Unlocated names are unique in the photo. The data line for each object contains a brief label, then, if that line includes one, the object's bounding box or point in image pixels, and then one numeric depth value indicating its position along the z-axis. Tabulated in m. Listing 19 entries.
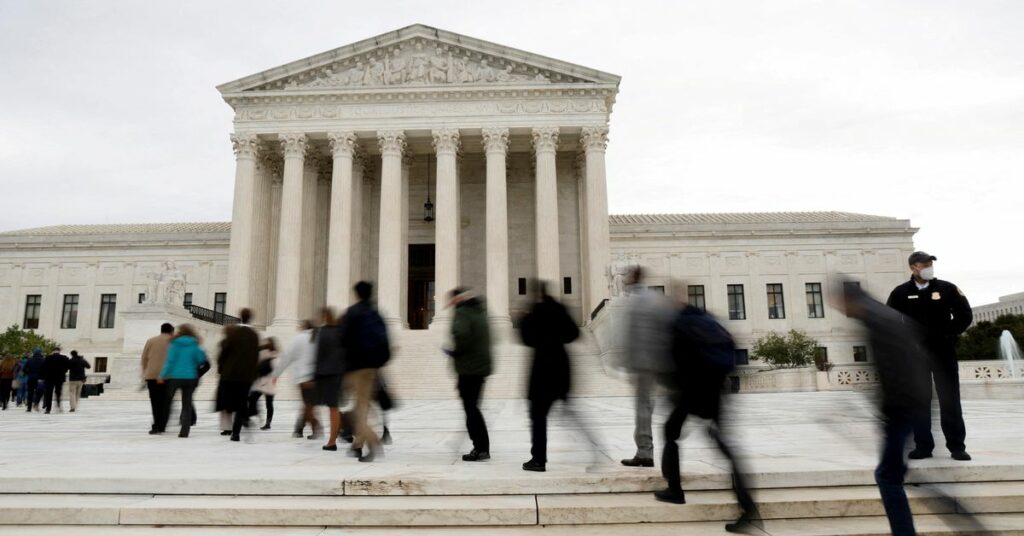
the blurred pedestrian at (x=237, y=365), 9.87
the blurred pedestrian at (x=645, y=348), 5.33
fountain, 23.17
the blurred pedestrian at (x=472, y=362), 6.77
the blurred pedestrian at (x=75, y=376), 17.89
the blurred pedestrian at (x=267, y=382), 11.22
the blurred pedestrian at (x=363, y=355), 7.19
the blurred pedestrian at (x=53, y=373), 17.38
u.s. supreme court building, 31.64
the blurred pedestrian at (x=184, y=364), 10.39
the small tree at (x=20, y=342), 39.00
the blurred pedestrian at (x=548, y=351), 6.27
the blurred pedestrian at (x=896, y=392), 4.09
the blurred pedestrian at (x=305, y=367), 8.81
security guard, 6.35
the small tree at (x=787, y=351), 36.75
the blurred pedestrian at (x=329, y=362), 7.80
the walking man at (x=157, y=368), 10.74
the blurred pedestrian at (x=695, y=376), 4.89
